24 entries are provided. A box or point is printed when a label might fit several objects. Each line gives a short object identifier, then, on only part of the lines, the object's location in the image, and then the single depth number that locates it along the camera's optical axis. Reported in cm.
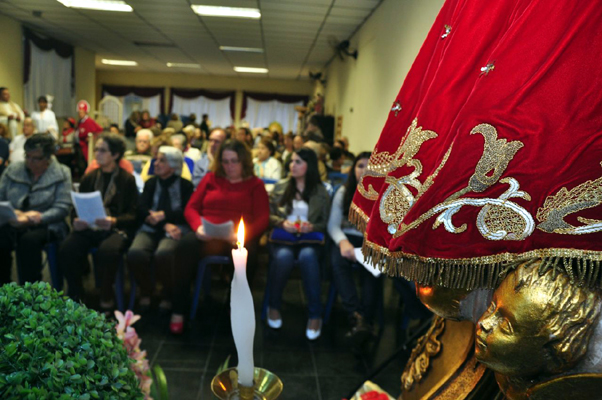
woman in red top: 327
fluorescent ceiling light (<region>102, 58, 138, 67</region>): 1398
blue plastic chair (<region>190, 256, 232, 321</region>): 336
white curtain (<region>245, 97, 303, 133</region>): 1786
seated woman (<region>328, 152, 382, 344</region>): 311
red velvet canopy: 69
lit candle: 49
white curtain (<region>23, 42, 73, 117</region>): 1003
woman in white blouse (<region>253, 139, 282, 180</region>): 580
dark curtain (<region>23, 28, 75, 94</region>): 967
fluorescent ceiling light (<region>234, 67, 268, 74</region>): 1419
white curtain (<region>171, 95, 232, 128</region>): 1772
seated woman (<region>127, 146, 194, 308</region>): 327
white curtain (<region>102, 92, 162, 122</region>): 1744
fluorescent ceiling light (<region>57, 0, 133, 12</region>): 705
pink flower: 90
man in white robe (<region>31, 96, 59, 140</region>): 943
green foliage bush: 64
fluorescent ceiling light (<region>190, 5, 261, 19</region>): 679
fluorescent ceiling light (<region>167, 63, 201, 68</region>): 1394
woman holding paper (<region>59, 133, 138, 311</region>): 322
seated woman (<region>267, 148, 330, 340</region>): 326
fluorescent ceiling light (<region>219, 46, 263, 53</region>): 1027
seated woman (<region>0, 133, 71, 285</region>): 329
